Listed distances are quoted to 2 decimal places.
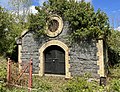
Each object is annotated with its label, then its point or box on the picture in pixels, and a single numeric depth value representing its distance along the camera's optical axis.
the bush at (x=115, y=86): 3.53
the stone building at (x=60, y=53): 7.20
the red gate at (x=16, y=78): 6.12
